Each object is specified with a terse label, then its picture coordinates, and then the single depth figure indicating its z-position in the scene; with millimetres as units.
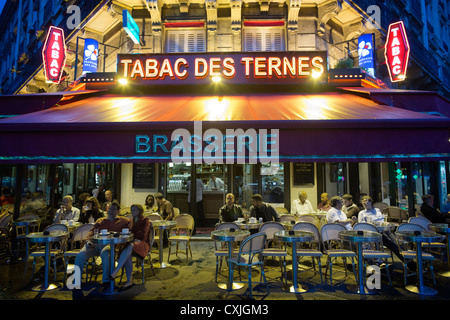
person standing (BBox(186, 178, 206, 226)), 9383
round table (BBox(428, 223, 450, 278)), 5285
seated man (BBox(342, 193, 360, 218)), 6780
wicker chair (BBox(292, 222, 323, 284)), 5155
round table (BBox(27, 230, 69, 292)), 4801
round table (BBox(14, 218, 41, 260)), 6664
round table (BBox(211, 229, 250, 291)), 4750
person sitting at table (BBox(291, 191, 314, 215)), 8156
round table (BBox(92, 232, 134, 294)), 4648
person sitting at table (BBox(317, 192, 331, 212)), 8252
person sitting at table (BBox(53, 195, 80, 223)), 6766
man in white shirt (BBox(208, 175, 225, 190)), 9820
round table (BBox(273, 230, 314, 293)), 4668
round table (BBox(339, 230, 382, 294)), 4516
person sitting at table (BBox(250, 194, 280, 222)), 6617
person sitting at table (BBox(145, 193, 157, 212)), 8500
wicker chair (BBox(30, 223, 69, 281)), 5549
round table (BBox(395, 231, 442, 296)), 4512
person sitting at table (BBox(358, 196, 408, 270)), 5498
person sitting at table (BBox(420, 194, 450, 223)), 6339
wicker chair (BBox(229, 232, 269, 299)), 4465
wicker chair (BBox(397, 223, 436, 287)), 4836
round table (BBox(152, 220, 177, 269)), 6070
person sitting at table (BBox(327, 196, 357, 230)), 6069
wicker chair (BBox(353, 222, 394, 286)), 4809
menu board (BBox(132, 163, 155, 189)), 9680
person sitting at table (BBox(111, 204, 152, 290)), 4883
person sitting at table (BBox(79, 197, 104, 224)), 6754
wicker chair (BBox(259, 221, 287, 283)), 5734
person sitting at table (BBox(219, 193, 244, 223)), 6867
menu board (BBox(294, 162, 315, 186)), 9414
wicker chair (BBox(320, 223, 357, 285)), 5371
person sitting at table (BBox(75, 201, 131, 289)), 4938
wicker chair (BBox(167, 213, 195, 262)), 6848
